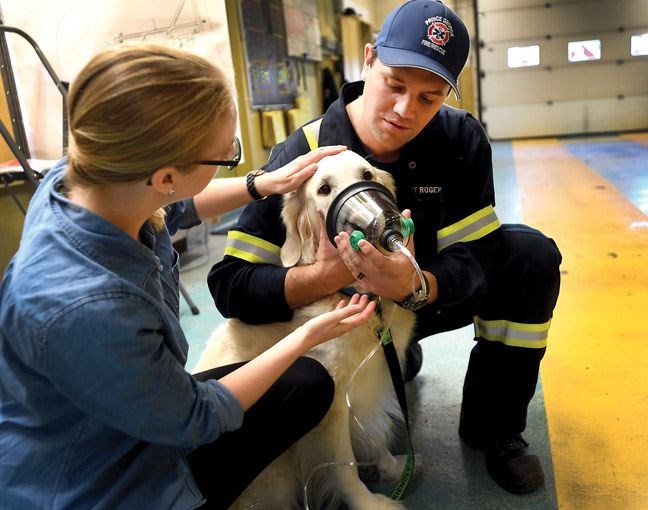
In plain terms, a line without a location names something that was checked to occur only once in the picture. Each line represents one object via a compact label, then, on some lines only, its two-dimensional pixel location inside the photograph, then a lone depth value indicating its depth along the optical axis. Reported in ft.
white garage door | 37.88
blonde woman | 2.88
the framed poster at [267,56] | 18.88
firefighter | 4.93
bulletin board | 23.09
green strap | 5.20
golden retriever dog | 4.82
